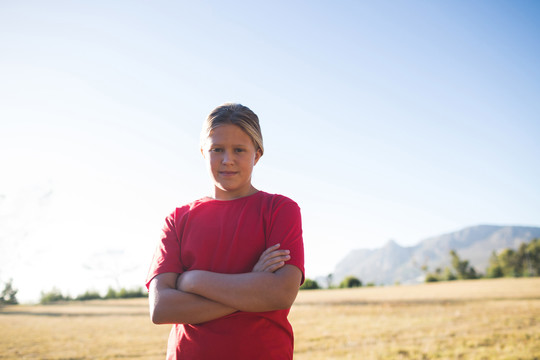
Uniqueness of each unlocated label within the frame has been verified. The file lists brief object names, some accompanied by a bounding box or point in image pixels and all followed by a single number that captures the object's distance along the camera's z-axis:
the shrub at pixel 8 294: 19.00
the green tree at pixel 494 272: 81.73
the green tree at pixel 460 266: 88.62
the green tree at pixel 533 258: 91.23
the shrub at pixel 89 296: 34.46
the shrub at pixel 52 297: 30.19
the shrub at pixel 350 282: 56.81
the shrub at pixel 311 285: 47.78
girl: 1.94
